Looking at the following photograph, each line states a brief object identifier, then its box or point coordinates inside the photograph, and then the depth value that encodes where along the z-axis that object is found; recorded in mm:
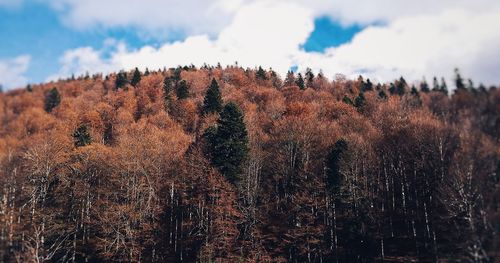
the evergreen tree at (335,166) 51781
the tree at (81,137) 57500
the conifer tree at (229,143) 52781
